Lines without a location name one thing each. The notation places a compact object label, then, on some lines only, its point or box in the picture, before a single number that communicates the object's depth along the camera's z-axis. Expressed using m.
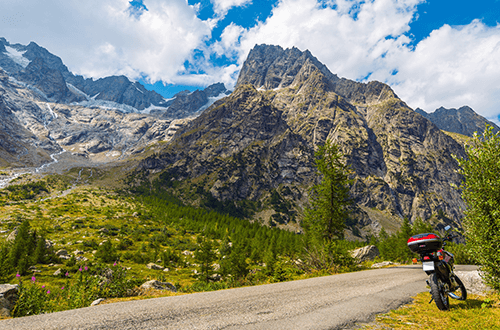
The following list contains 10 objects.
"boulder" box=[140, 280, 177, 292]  11.64
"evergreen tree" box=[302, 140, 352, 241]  24.75
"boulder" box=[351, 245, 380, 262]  48.50
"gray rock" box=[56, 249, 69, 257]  38.76
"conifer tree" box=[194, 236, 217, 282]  43.85
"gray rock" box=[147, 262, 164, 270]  47.08
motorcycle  8.27
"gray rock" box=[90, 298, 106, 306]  8.45
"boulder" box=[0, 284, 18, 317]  7.07
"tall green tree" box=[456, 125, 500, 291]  8.51
